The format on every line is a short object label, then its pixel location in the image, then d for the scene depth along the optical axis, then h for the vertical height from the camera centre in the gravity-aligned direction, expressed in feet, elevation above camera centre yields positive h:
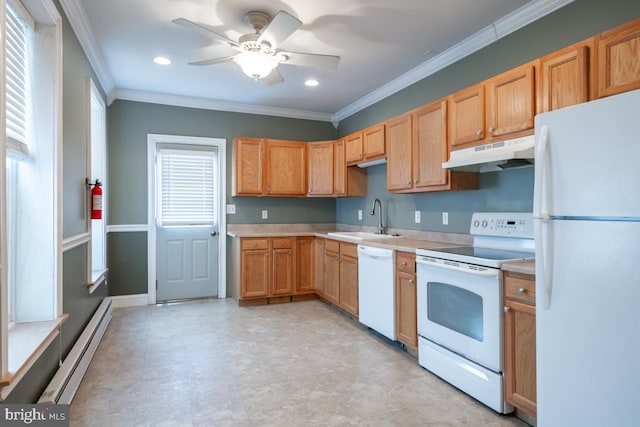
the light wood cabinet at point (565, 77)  6.52 +2.47
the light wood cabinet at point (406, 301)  9.57 -2.37
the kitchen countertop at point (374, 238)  10.57 -0.89
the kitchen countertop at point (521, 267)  6.45 -1.00
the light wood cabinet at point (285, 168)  16.19 +1.95
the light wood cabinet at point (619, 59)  5.75 +2.45
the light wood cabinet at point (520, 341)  6.47 -2.35
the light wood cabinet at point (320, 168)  16.10 +1.93
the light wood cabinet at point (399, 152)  11.29 +1.87
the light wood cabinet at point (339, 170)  15.35 +1.77
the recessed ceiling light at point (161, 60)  11.69 +4.86
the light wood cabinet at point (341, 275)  12.62 -2.31
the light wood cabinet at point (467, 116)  8.70 +2.34
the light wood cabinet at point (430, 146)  9.89 +1.83
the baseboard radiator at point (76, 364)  6.55 -3.22
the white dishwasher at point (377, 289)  10.39 -2.33
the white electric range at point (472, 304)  7.14 -1.98
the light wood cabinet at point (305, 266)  15.70 -2.31
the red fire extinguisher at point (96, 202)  10.44 +0.29
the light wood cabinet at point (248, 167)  15.72 +1.91
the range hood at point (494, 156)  7.36 +1.18
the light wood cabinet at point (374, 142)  12.73 +2.47
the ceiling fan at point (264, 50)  7.98 +3.92
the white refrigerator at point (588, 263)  4.72 -0.72
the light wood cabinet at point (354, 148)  14.05 +2.47
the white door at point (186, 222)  15.62 -0.43
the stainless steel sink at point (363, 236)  12.78 -0.88
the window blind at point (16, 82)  6.20 +2.29
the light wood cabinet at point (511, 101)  7.54 +2.36
